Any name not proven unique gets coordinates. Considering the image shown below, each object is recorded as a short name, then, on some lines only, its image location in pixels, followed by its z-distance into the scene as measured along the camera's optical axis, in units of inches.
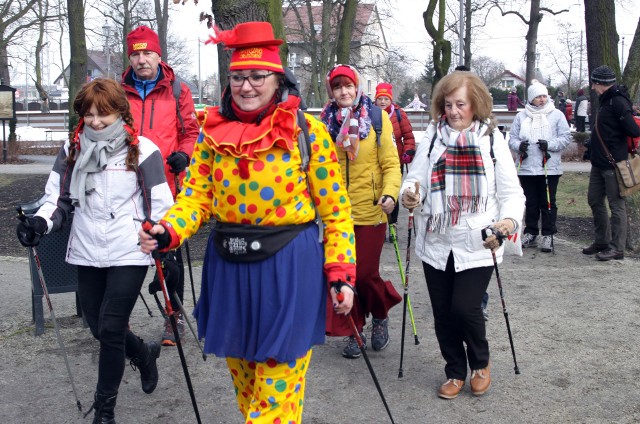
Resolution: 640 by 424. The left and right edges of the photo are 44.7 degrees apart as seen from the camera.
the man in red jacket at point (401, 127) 327.4
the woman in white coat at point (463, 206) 179.0
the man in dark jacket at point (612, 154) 325.4
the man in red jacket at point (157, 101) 214.1
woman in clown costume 127.3
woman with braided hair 162.1
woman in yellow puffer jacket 208.2
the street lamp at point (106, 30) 1321.4
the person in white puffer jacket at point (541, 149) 346.6
